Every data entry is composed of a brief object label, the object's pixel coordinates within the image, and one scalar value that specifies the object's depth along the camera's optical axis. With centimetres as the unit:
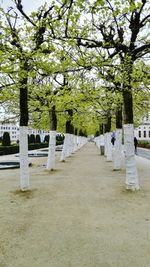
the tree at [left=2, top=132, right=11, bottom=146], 2084
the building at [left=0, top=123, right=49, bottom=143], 6599
